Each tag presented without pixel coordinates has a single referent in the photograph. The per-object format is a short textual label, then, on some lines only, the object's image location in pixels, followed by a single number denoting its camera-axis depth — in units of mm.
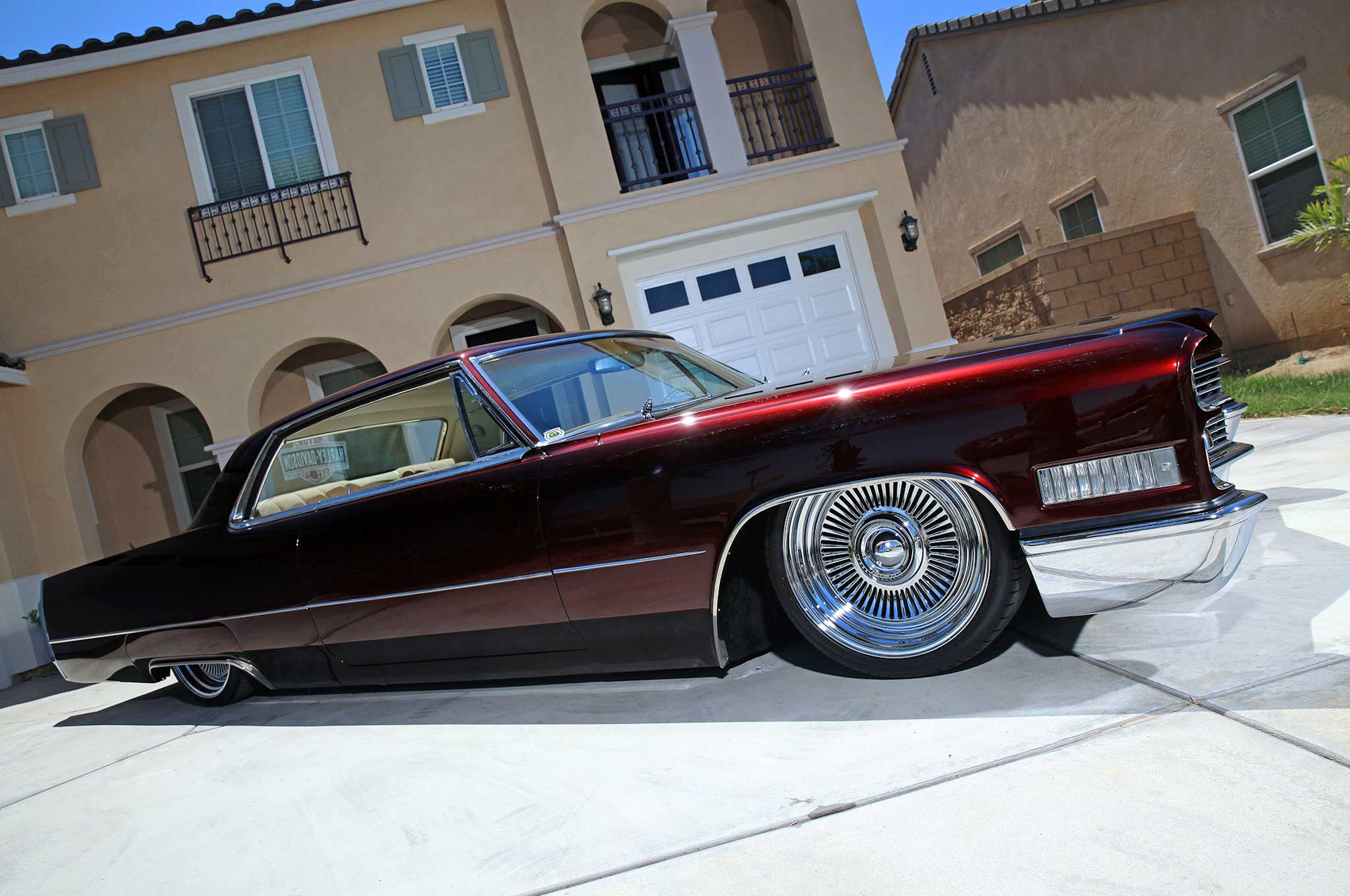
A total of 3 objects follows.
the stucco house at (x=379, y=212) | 8992
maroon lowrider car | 2104
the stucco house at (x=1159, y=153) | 9594
